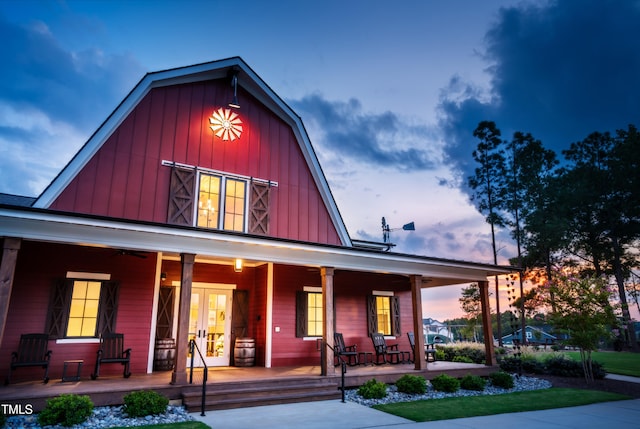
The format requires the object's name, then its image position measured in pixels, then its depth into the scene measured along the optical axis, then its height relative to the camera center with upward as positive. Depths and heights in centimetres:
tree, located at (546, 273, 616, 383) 1080 +12
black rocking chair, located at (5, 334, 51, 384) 681 -62
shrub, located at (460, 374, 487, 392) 917 -149
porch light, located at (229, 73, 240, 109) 982 +557
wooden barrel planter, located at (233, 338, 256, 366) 962 -86
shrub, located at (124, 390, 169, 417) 564 -123
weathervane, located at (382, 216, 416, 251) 2129 +453
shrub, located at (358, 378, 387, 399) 767 -140
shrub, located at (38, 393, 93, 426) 505 -120
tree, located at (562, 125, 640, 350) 2372 +694
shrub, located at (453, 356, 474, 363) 1273 -134
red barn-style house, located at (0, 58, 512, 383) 716 +129
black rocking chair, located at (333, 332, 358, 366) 984 -83
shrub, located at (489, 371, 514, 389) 975 -151
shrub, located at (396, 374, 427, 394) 829 -139
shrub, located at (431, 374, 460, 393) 873 -144
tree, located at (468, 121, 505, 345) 2319 +837
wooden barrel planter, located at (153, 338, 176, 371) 852 -82
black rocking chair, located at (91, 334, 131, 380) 741 -68
